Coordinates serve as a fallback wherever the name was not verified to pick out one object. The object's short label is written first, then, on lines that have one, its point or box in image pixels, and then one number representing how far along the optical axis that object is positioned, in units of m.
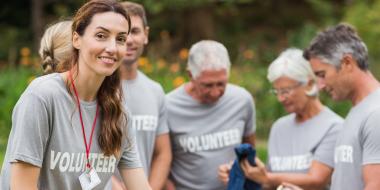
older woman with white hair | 6.41
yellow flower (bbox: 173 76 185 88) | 11.85
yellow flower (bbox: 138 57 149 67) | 12.94
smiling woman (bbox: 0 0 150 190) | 4.37
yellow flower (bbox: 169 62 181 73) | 12.99
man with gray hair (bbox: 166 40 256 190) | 6.77
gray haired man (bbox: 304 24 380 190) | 5.45
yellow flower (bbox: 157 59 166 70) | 13.71
